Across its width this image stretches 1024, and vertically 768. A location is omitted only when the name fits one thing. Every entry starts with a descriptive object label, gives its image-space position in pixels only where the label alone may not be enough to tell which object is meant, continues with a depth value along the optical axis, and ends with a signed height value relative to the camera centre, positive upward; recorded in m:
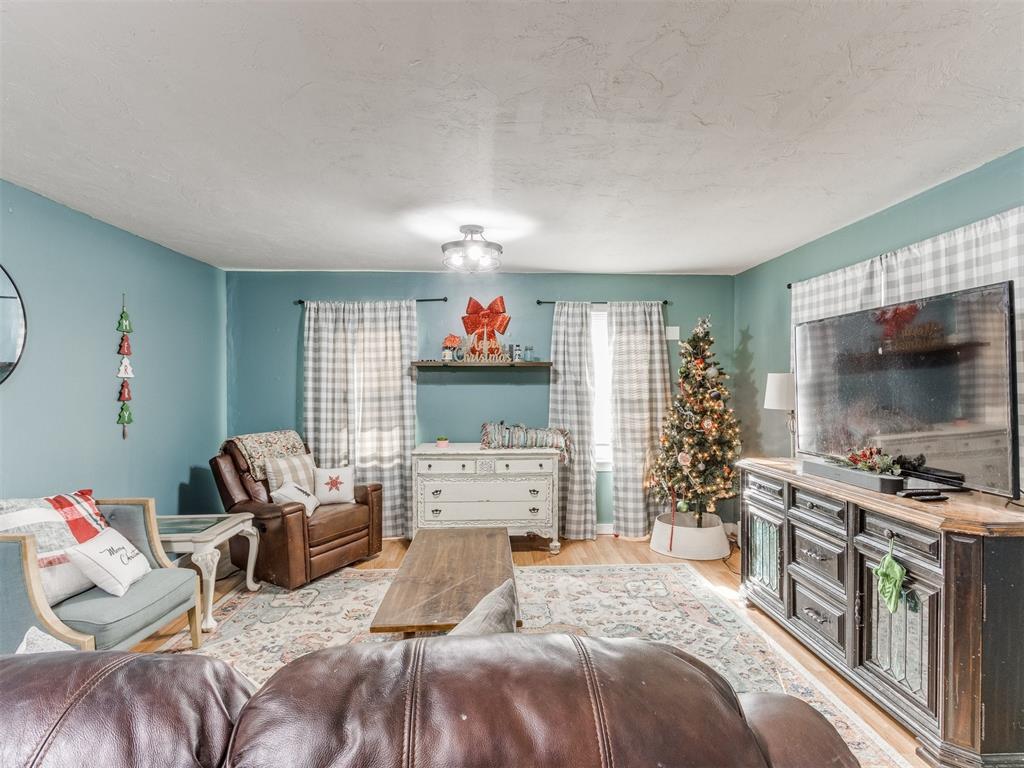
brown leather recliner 3.47 -1.04
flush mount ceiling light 3.36 +0.94
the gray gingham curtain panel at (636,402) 4.73 -0.12
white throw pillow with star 4.05 -0.79
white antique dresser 4.30 -0.87
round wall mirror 2.57 +0.34
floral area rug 2.51 -1.44
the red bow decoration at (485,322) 4.72 +0.64
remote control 2.15 -0.45
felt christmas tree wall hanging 3.35 +0.13
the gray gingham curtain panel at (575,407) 4.74 -0.17
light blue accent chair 2.01 -0.97
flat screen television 1.99 +0.02
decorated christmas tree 4.17 -0.41
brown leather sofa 0.61 -0.42
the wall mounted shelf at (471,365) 4.57 +0.23
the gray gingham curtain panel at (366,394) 4.67 -0.05
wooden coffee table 2.11 -0.96
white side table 2.82 -0.86
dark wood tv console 1.83 -0.95
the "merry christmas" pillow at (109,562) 2.31 -0.83
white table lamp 3.31 -0.03
